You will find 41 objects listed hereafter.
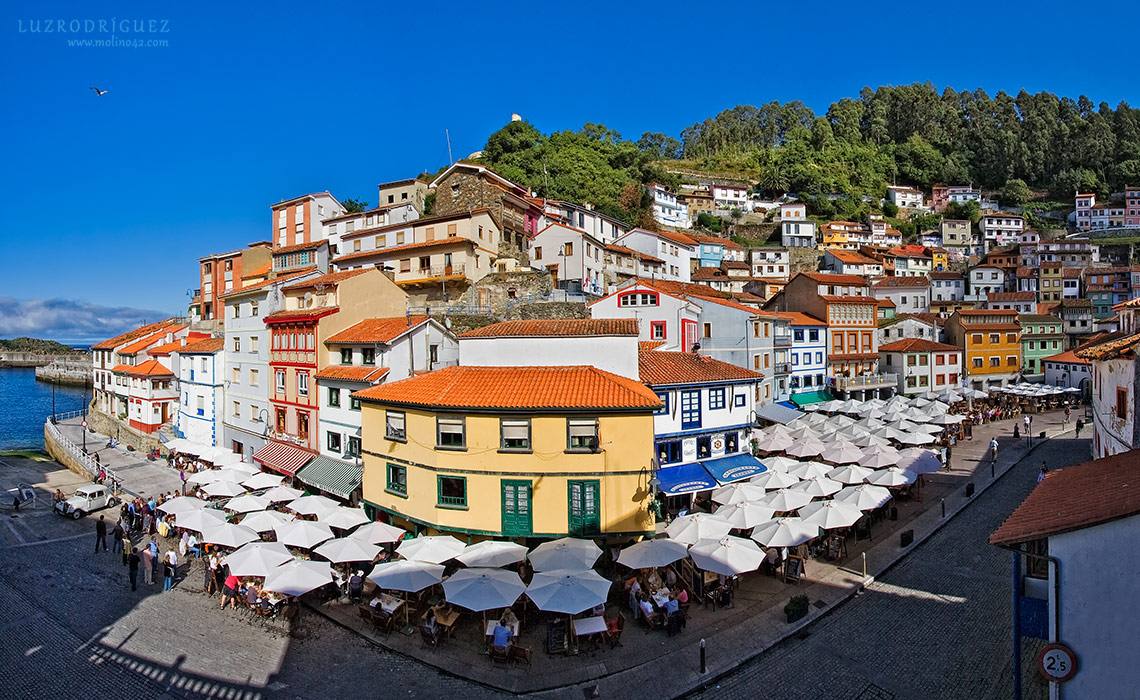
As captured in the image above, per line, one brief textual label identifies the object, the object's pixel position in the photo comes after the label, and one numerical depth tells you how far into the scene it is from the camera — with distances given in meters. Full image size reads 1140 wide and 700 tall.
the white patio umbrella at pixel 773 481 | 23.86
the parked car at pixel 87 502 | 28.12
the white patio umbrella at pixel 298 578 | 16.28
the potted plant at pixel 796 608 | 16.14
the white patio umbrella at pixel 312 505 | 22.00
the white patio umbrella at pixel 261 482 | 25.94
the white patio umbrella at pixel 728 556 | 16.56
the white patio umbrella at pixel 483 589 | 14.79
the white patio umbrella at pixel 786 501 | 21.20
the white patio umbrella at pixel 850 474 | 25.11
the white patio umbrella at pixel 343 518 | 20.88
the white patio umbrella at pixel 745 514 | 19.31
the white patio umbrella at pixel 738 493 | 21.83
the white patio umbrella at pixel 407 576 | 15.94
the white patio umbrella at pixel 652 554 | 16.86
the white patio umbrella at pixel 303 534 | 18.98
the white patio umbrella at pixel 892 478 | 24.67
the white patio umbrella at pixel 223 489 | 25.10
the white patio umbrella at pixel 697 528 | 18.44
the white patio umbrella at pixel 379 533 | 19.19
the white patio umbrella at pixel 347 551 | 17.80
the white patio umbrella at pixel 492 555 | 17.39
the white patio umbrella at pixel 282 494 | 24.40
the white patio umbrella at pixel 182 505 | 21.98
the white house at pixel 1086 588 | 9.35
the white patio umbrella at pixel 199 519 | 20.65
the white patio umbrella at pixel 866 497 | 21.45
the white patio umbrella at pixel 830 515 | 19.48
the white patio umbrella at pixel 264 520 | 20.91
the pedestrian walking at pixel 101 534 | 23.44
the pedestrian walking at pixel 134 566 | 19.64
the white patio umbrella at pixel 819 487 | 22.77
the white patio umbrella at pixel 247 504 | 23.08
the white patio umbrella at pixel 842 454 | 28.72
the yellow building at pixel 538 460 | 19.03
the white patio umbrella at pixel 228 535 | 19.53
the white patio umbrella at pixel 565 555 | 16.59
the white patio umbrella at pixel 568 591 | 14.44
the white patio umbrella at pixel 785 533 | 18.16
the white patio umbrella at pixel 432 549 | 17.31
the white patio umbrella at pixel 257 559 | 17.02
